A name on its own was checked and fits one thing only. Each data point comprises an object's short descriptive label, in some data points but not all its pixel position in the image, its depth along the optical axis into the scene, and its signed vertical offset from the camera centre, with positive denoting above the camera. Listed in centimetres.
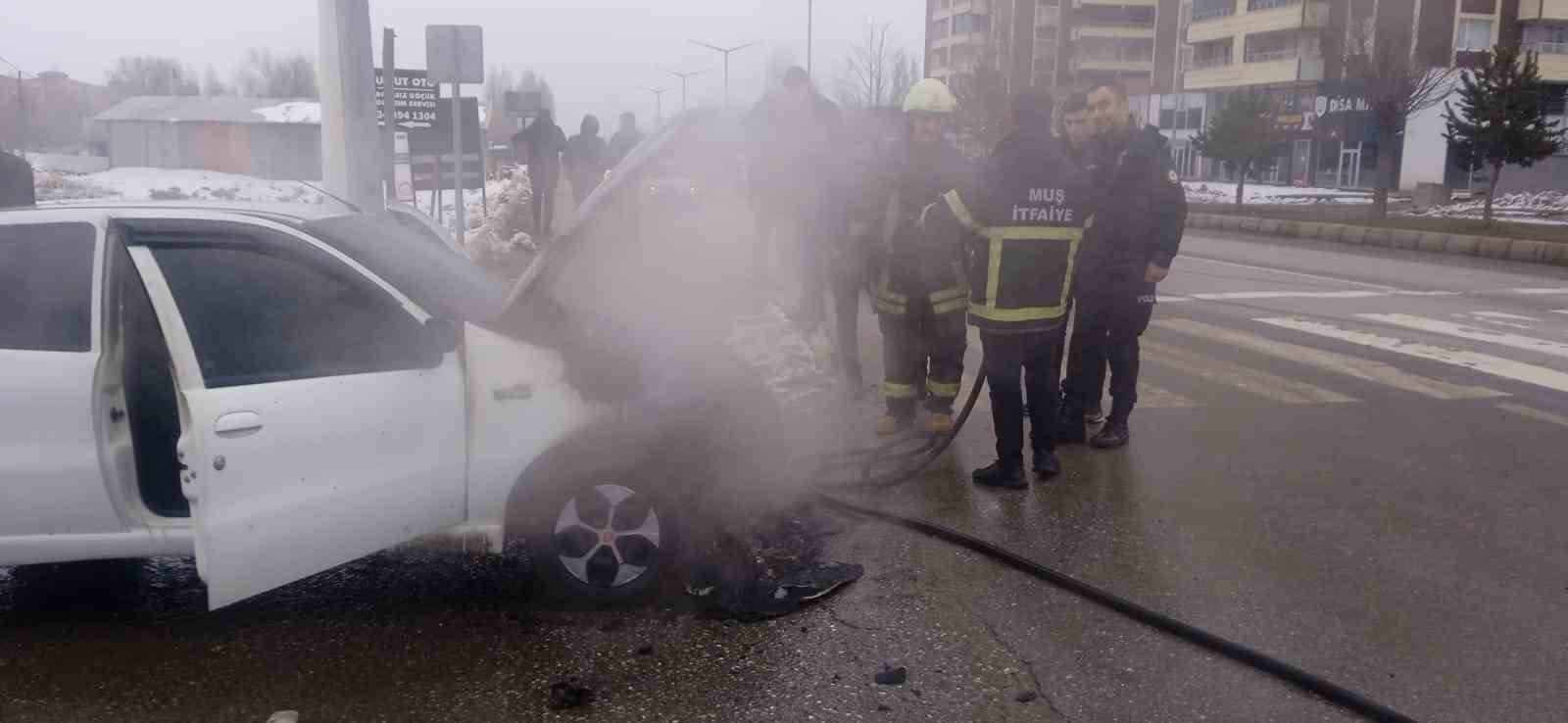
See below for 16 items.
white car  343 -75
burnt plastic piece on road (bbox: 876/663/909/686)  341 -142
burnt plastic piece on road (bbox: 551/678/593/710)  326 -143
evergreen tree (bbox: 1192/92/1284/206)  3023 +83
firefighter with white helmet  592 -54
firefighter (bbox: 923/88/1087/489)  505 -35
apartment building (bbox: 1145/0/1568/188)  3653 +338
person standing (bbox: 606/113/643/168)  1258 +21
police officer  575 -40
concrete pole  723 +28
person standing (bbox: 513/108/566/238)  1541 +3
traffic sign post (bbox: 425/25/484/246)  1137 +93
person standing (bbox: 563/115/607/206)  1570 -3
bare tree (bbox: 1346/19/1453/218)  2353 +187
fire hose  335 -138
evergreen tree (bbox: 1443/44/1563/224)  2280 +109
